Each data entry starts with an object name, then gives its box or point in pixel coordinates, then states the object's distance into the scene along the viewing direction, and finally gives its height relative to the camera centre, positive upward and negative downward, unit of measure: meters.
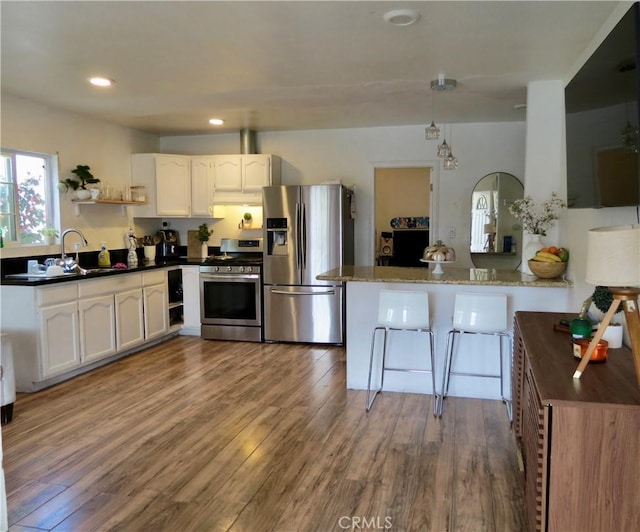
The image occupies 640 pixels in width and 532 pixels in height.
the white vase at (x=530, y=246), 3.73 -0.09
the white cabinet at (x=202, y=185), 5.70 +0.61
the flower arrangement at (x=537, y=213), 3.67 +0.16
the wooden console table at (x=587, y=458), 1.52 -0.71
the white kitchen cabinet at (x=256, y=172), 5.55 +0.74
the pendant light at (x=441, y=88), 3.51 +1.12
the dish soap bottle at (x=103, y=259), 4.95 -0.22
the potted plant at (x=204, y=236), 5.88 +0.01
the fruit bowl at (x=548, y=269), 3.36 -0.24
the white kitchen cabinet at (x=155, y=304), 4.96 -0.70
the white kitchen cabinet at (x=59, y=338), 3.76 -0.80
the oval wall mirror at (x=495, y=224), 5.39 +0.12
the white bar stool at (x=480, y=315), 3.27 -0.54
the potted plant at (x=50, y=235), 4.40 +0.03
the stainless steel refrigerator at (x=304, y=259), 5.15 -0.25
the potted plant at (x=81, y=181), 4.62 +0.55
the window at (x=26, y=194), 4.11 +0.39
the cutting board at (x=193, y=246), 6.09 -0.11
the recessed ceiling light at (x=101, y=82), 3.61 +1.18
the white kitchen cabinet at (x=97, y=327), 4.14 -0.79
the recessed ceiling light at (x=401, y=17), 2.47 +1.13
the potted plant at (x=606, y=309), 1.99 -0.35
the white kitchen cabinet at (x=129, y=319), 4.55 -0.79
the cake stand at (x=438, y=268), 3.66 -0.26
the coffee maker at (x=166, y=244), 6.04 -0.09
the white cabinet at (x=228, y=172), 5.62 +0.75
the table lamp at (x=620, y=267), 1.50 -0.11
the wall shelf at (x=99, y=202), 4.70 +0.36
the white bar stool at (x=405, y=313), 3.39 -0.55
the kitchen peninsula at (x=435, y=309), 3.53 -0.57
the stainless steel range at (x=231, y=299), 5.38 -0.70
